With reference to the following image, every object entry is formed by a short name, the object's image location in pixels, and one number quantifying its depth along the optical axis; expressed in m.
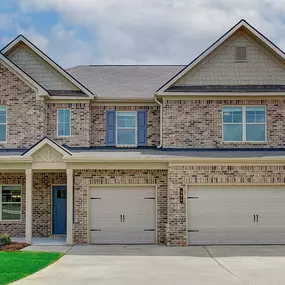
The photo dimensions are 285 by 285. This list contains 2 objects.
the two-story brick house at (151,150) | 15.74
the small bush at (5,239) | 15.35
